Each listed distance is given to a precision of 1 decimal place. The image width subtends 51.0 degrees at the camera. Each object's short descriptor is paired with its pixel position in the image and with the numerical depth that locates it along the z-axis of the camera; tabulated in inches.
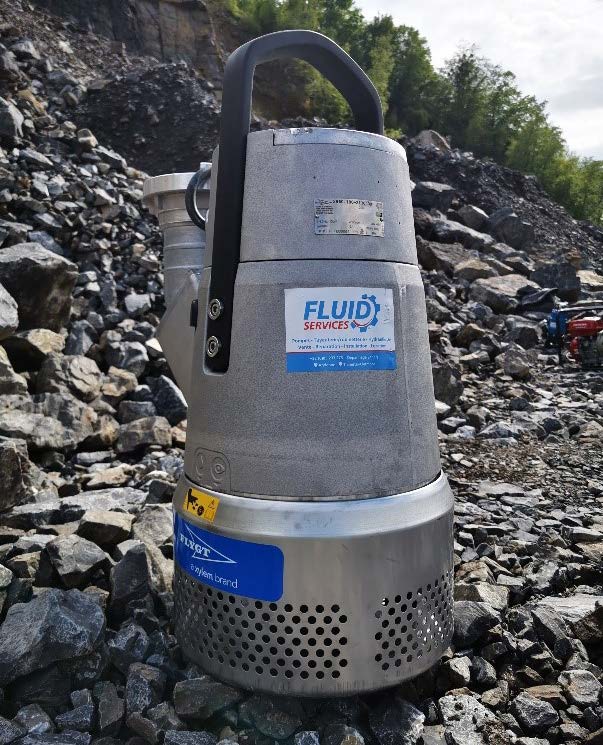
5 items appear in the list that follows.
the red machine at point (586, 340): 260.1
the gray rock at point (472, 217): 512.4
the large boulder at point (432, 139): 774.1
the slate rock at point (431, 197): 508.1
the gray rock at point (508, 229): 520.1
